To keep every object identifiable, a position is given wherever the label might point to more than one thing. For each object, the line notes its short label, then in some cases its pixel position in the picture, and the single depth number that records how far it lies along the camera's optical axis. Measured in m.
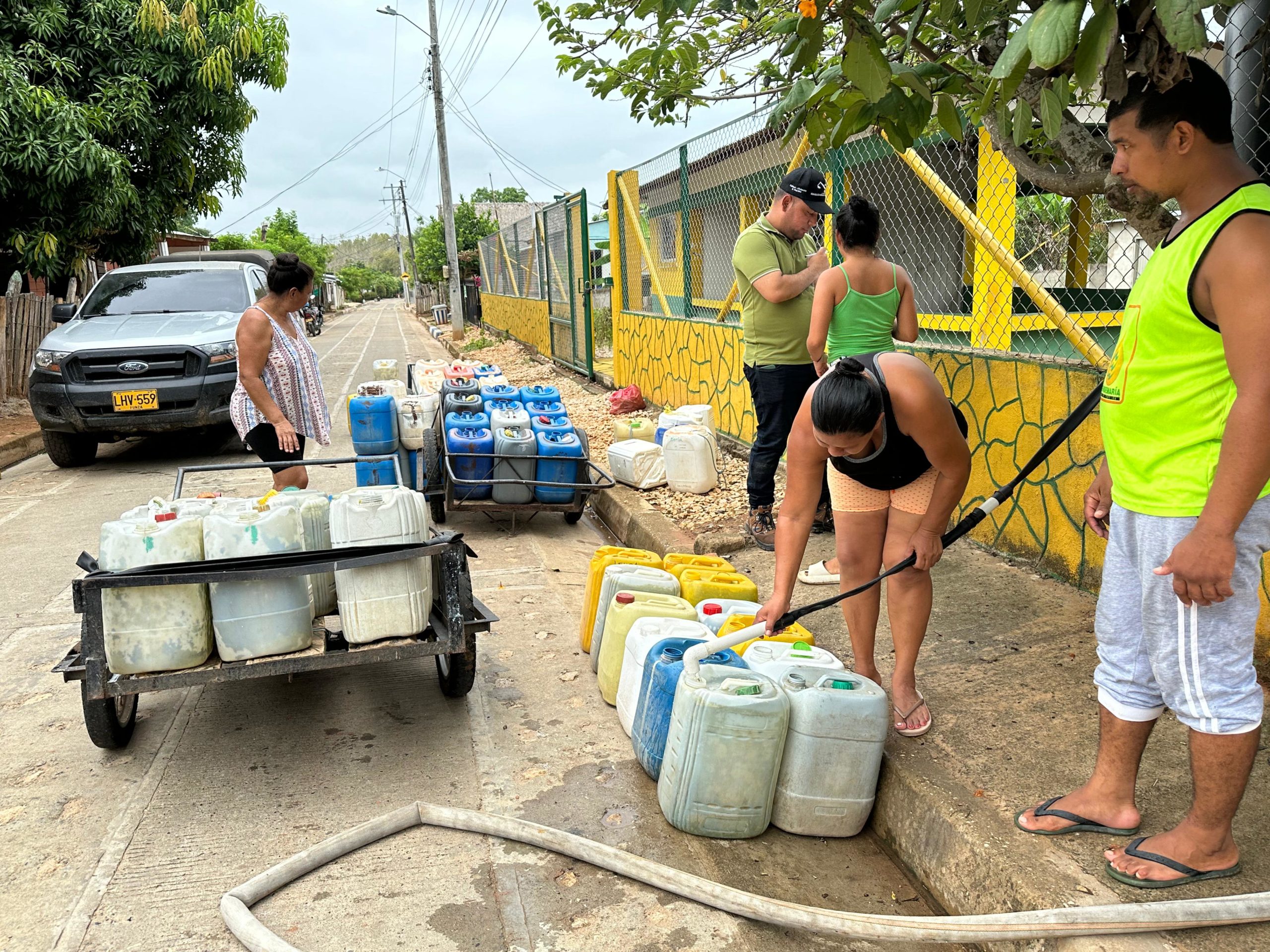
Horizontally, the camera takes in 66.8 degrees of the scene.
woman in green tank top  4.57
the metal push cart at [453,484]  6.45
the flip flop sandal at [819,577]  4.96
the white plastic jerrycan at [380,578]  3.40
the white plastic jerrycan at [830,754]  2.99
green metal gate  13.07
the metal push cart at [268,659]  3.16
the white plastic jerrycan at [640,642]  3.61
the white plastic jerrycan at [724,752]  2.94
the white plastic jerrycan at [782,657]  3.32
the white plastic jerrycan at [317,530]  3.69
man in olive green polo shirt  5.21
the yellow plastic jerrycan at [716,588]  4.27
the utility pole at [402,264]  107.12
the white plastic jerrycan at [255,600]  3.28
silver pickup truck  9.02
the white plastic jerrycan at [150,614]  3.21
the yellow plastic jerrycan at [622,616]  3.93
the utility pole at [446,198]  30.03
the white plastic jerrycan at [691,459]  7.05
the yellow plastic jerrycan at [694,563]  4.63
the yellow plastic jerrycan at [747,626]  3.75
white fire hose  2.20
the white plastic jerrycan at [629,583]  4.16
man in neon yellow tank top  2.04
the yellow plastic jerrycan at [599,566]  4.49
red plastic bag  10.69
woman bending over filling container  2.91
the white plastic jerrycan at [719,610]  3.87
